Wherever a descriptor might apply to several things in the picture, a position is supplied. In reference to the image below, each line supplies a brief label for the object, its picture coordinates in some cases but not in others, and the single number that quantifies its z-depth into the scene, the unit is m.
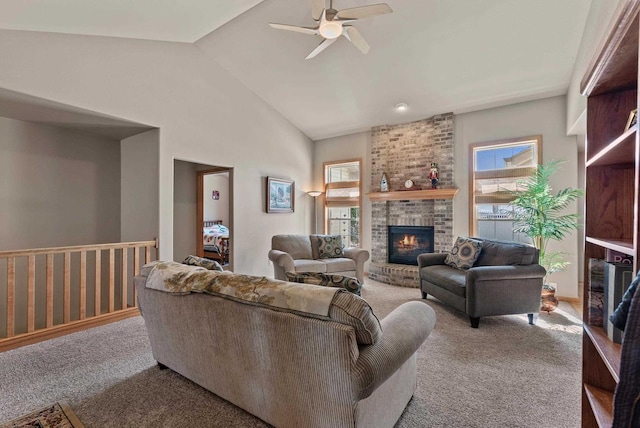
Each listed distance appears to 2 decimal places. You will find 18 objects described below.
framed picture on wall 5.44
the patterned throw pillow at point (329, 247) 4.89
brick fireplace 4.95
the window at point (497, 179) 4.42
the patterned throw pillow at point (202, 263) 2.22
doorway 5.35
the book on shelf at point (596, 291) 1.25
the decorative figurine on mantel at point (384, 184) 5.47
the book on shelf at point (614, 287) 1.09
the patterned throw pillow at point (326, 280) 1.60
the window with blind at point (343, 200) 6.12
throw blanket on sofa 1.30
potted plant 3.66
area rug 1.69
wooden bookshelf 1.16
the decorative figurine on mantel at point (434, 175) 4.99
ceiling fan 2.63
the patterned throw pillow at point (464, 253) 3.69
